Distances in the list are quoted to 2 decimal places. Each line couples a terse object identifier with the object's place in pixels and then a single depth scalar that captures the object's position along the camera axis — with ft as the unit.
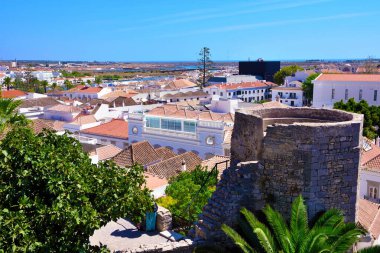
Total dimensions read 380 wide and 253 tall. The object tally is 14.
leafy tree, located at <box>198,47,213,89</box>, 320.50
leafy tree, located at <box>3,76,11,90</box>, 338.75
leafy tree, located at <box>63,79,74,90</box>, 392.35
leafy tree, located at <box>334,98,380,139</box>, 120.12
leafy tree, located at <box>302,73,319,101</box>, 231.44
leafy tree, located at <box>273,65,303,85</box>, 342.85
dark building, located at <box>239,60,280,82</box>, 418.51
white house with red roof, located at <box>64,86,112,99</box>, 262.32
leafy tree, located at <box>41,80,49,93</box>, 376.11
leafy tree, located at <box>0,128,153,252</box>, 26.86
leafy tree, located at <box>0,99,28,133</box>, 41.22
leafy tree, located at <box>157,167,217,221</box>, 48.59
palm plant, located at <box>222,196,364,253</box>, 29.12
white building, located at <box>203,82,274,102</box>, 284.82
